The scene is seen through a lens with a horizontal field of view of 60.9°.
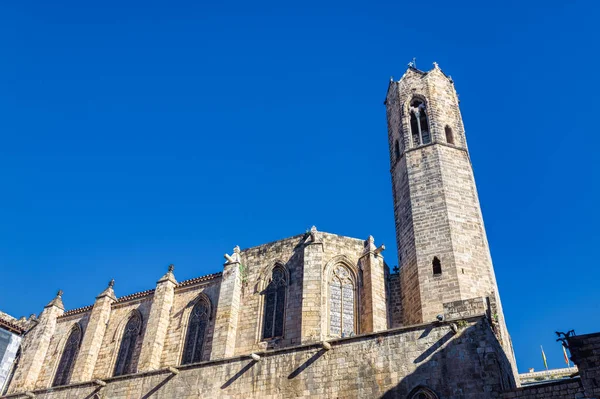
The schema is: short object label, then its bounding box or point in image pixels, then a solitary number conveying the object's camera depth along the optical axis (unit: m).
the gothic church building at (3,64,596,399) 12.62
